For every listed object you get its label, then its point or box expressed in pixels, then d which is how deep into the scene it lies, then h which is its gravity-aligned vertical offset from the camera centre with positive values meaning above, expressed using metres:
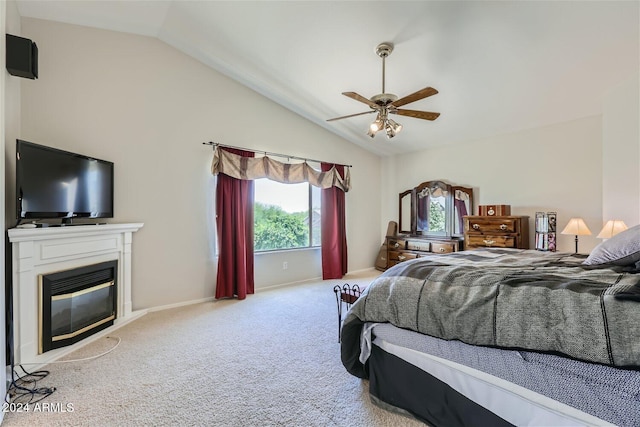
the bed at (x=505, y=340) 1.05 -0.56
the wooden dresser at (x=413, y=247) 4.64 -0.56
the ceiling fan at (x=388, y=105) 2.55 +1.01
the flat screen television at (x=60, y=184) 2.20 +0.28
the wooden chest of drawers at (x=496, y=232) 3.87 -0.26
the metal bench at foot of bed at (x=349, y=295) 2.30 -0.67
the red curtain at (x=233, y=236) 3.84 -0.29
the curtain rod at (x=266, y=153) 3.82 +0.94
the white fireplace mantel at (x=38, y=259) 2.11 -0.36
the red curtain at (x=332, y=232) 5.02 -0.31
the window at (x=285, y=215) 4.46 -0.01
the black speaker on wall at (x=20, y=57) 2.10 +1.19
